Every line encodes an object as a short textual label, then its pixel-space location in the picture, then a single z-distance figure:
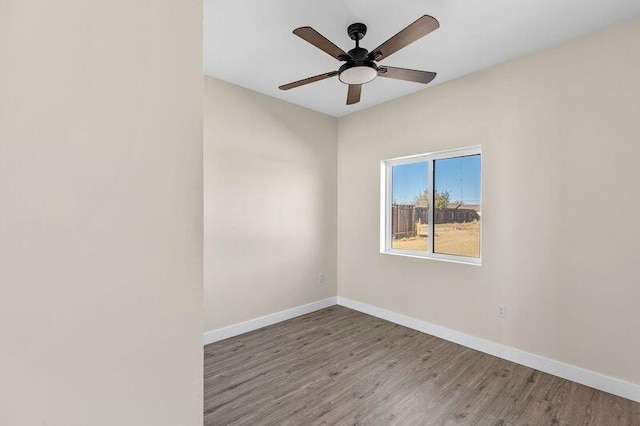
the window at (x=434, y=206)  3.10
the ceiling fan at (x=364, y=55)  1.80
